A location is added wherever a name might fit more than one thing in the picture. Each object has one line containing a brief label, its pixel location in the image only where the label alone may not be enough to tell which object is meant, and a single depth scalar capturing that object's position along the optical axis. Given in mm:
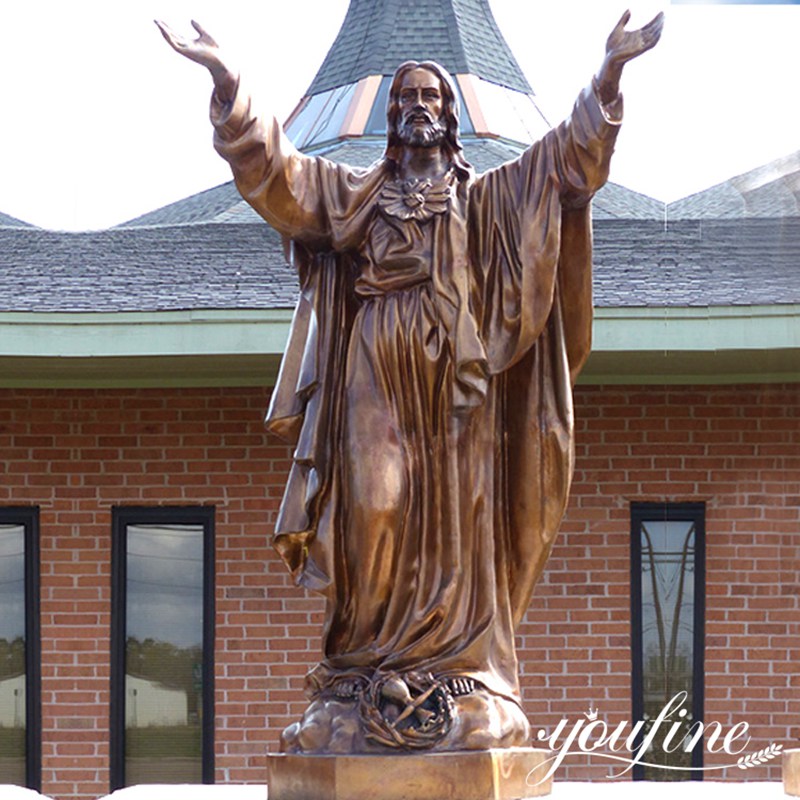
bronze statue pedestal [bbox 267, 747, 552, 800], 10666
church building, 20527
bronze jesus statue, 11246
